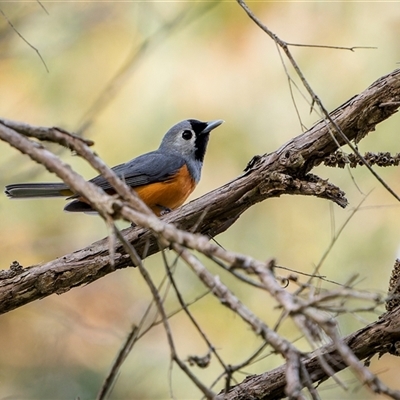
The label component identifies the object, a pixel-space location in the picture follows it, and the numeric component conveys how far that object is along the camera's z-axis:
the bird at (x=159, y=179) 8.71
